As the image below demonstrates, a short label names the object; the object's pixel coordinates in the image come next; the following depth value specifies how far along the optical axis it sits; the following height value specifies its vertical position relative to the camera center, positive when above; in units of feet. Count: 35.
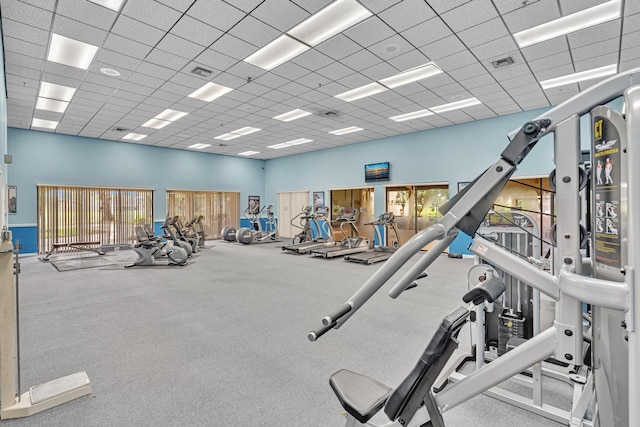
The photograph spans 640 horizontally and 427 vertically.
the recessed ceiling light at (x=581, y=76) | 17.22 +7.59
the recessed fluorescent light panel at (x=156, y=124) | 27.43 +7.59
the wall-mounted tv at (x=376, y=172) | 33.14 +4.11
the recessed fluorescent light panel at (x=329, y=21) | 12.15 +7.68
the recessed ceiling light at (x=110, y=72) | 17.22 +7.56
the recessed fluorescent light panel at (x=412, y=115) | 24.88 +7.64
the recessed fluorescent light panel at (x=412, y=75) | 17.34 +7.69
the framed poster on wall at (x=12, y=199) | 27.47 +0.92
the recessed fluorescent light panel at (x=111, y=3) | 11.69 +7.60
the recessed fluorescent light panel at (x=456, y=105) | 22.37 +7.64
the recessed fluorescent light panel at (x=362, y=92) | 19.89 +7.70
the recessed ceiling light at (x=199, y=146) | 36.64 +7.51
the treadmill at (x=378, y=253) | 25.27 -3.66
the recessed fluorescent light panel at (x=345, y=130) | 29.86 +7.66
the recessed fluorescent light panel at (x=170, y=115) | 24.80 +7.65
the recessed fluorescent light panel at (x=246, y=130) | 29.66 +7.60
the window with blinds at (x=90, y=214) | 31.04 -0.38
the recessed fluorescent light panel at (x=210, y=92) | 20.15 +7.75
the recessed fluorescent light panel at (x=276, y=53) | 14.73 +7.70
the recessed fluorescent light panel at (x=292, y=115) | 25.00 +7.67
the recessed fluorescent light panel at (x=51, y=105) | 22.09 +7.52
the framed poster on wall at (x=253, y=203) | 44.20 +1.09
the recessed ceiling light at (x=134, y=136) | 31.68 +7.50
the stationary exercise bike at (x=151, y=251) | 23.66 -3.05
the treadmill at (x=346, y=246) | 27.96 -3.36
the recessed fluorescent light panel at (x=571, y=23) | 12.12 +7.63
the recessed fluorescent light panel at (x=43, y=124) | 26.76 +7.43
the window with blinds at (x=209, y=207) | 39.52 +0.42
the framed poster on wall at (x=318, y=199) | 39.98 +1.45
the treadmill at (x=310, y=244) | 30.25 -3.39
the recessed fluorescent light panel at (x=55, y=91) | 19.59 +7.59
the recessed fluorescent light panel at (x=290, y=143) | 34.65 +7.61
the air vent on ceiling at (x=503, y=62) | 16.05 +7.57
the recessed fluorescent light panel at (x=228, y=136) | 31.83 +7.55
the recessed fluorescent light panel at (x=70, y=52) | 14.58 +7.64
